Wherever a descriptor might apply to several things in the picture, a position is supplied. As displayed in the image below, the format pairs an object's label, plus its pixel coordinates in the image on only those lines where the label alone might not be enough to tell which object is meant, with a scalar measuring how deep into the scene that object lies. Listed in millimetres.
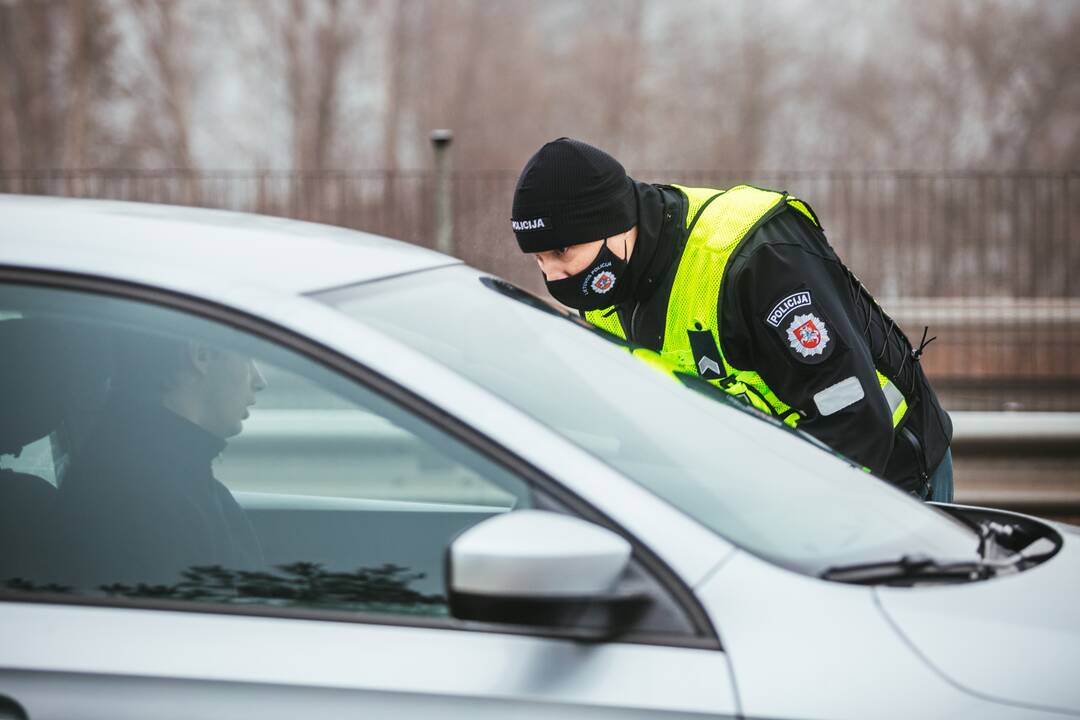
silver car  2703
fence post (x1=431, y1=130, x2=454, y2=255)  12383
